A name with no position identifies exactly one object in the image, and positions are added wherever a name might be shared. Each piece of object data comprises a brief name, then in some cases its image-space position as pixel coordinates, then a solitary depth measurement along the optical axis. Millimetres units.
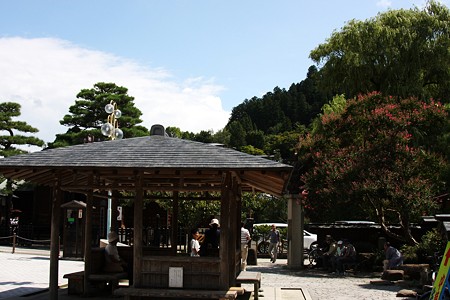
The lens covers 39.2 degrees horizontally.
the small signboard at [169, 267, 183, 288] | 11141
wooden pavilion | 11062
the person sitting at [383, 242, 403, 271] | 19578
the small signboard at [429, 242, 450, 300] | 8117
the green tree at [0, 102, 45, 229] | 34688
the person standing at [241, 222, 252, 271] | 18820
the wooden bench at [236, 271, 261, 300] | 12749
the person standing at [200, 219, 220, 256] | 13367
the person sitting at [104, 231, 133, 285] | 13195
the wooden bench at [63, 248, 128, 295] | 12656
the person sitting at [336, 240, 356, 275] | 21531
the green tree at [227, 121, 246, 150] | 91625
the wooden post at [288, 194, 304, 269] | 23391
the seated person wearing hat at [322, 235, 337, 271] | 22516
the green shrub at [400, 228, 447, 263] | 19656
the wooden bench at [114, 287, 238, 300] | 10781
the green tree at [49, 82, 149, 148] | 40625
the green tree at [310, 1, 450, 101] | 31078
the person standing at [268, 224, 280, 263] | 26181
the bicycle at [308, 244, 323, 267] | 23719
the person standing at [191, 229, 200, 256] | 14117
